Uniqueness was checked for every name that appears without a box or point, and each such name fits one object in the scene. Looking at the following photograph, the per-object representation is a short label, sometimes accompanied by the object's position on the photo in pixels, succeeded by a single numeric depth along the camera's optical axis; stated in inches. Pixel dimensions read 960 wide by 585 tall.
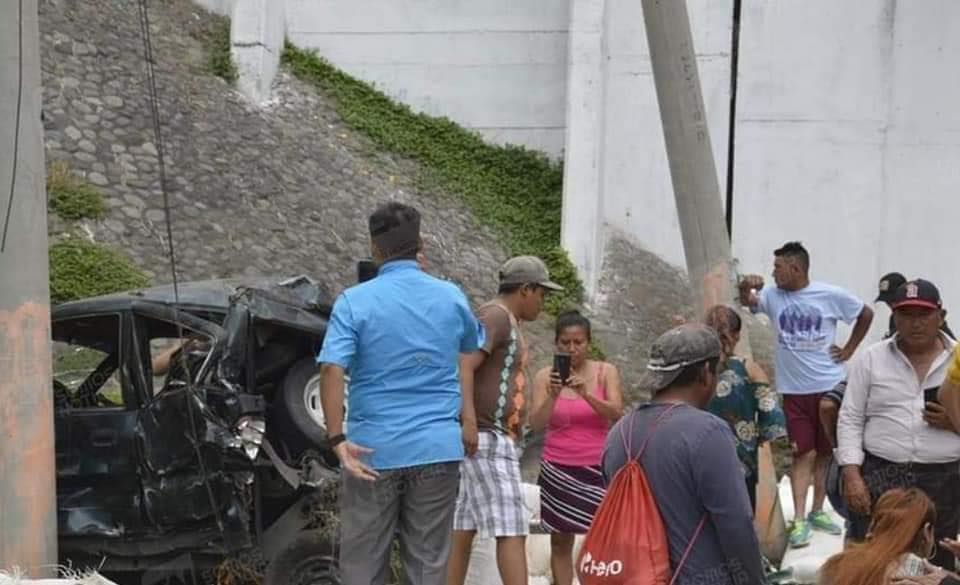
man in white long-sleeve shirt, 444.8
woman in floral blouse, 548.1
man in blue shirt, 414.6
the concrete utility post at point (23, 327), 464.8
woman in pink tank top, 526.0
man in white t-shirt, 666.8
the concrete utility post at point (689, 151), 704.4
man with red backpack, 314.2
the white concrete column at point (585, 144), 1189.1
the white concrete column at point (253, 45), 1290.6
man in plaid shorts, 474.6
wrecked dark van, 507.2
